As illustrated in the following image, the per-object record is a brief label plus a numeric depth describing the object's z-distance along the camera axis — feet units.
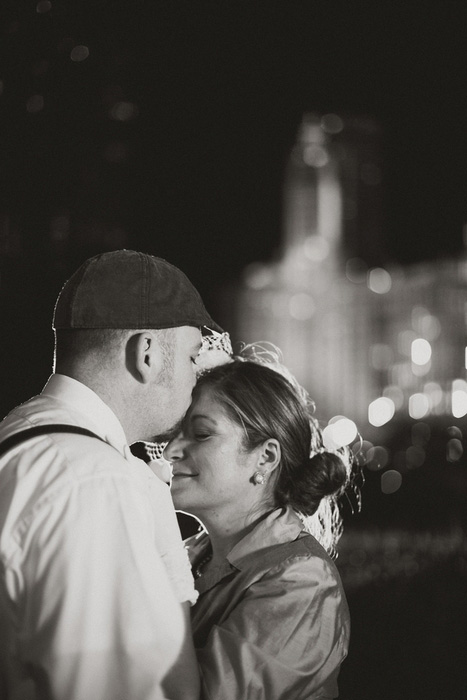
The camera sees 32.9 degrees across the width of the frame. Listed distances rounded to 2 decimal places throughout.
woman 7.86
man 5.94
